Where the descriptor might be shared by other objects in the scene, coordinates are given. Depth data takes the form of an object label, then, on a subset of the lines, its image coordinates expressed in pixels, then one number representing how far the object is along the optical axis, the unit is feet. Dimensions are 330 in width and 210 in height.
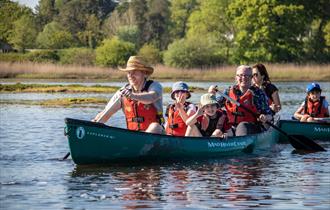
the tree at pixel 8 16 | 302.45
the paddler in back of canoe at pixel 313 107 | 69.62
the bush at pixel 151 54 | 276.00
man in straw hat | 50.88
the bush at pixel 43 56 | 269.23
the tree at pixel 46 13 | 427.33
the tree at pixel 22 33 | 303.48
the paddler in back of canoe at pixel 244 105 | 59.72
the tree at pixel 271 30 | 247.50
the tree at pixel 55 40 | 323.98
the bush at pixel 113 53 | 266.98
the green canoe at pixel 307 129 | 69.10
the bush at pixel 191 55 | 250.16
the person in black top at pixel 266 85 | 64.54
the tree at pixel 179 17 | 373.20
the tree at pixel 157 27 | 368.85
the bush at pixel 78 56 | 270.81
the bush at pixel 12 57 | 254.61
